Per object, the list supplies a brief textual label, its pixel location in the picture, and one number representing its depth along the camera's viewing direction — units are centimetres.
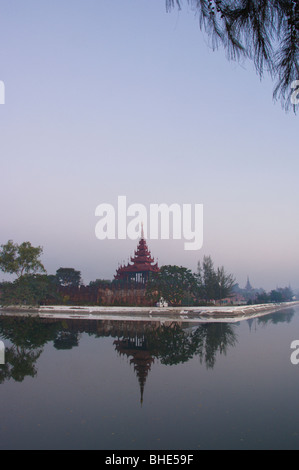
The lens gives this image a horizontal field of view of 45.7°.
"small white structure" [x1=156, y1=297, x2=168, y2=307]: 4266
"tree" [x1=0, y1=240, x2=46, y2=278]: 4894
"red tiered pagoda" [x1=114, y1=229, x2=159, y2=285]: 5491
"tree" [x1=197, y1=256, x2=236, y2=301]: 5419
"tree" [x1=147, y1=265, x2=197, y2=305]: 4191
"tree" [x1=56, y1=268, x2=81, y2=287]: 8650
